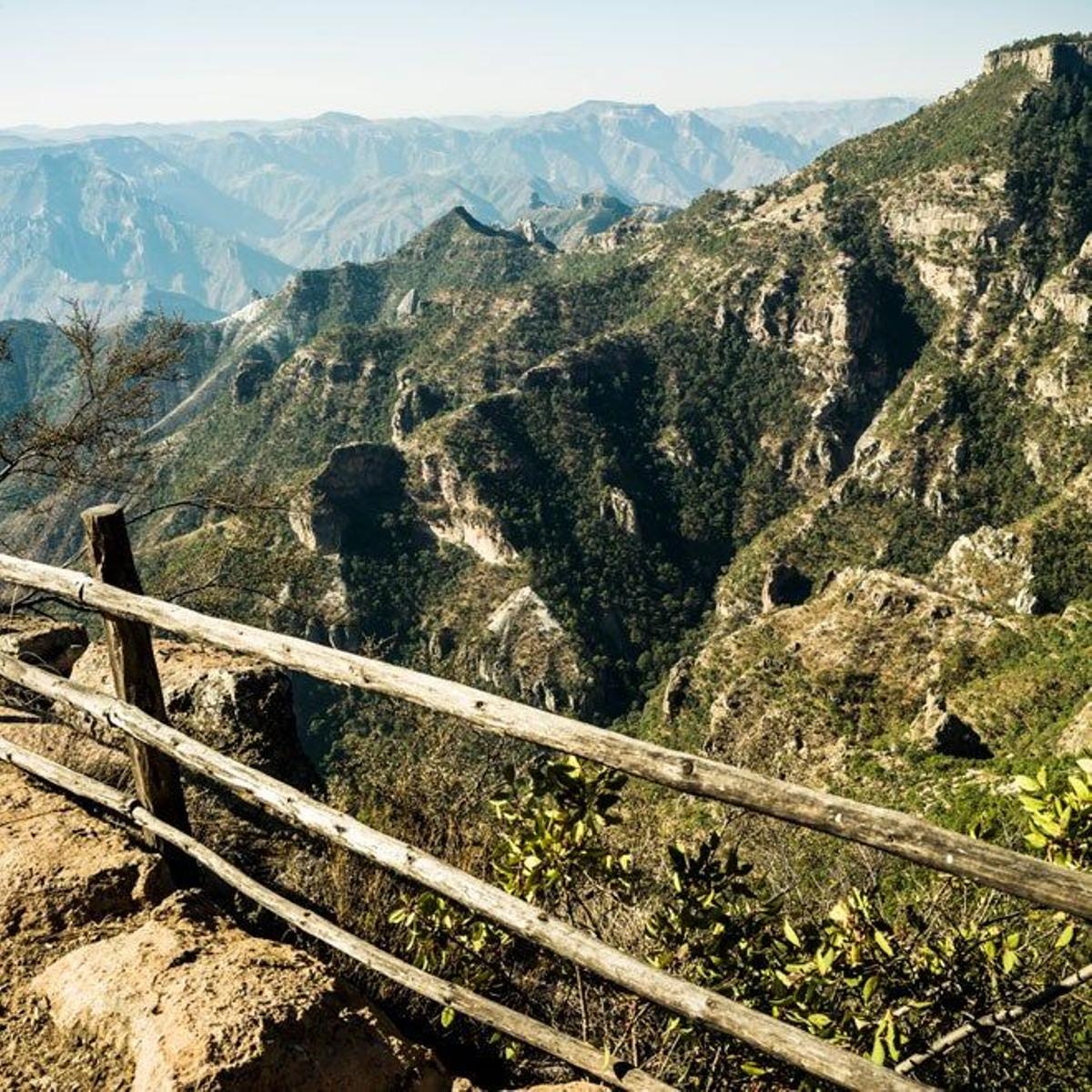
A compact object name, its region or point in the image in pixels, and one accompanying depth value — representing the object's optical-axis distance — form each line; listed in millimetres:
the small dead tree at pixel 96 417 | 14672
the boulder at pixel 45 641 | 9037
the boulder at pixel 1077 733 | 26891
